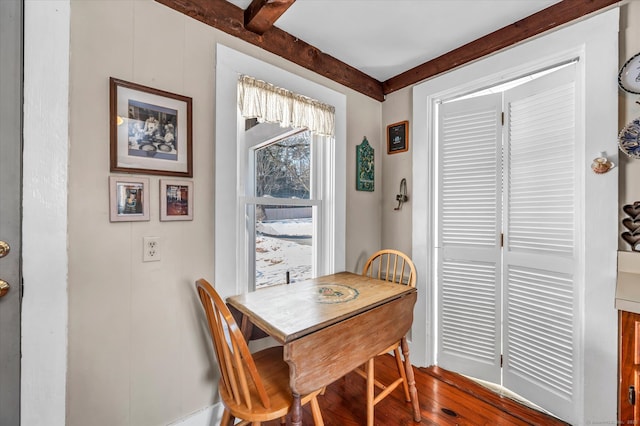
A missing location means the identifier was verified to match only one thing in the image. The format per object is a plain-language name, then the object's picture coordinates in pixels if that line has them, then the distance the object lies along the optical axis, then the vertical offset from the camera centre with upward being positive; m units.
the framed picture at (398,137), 2.36 +0.67
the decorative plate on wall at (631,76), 1.35 +0.70
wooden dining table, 1.12 -0.51
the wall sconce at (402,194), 2.35 +0.16
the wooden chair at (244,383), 1.07 -0.80
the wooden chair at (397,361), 1.46 -0.85
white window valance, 1.63 +0.70
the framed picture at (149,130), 1.25 +0.39
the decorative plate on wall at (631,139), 1.34 +0.38
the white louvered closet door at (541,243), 1.62 -0.18
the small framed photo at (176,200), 1.37 +0.06
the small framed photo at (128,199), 1.23 +0.06
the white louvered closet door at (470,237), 1.97 -0.18
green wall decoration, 2.35 +0.40
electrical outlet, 1.32 -0.19
